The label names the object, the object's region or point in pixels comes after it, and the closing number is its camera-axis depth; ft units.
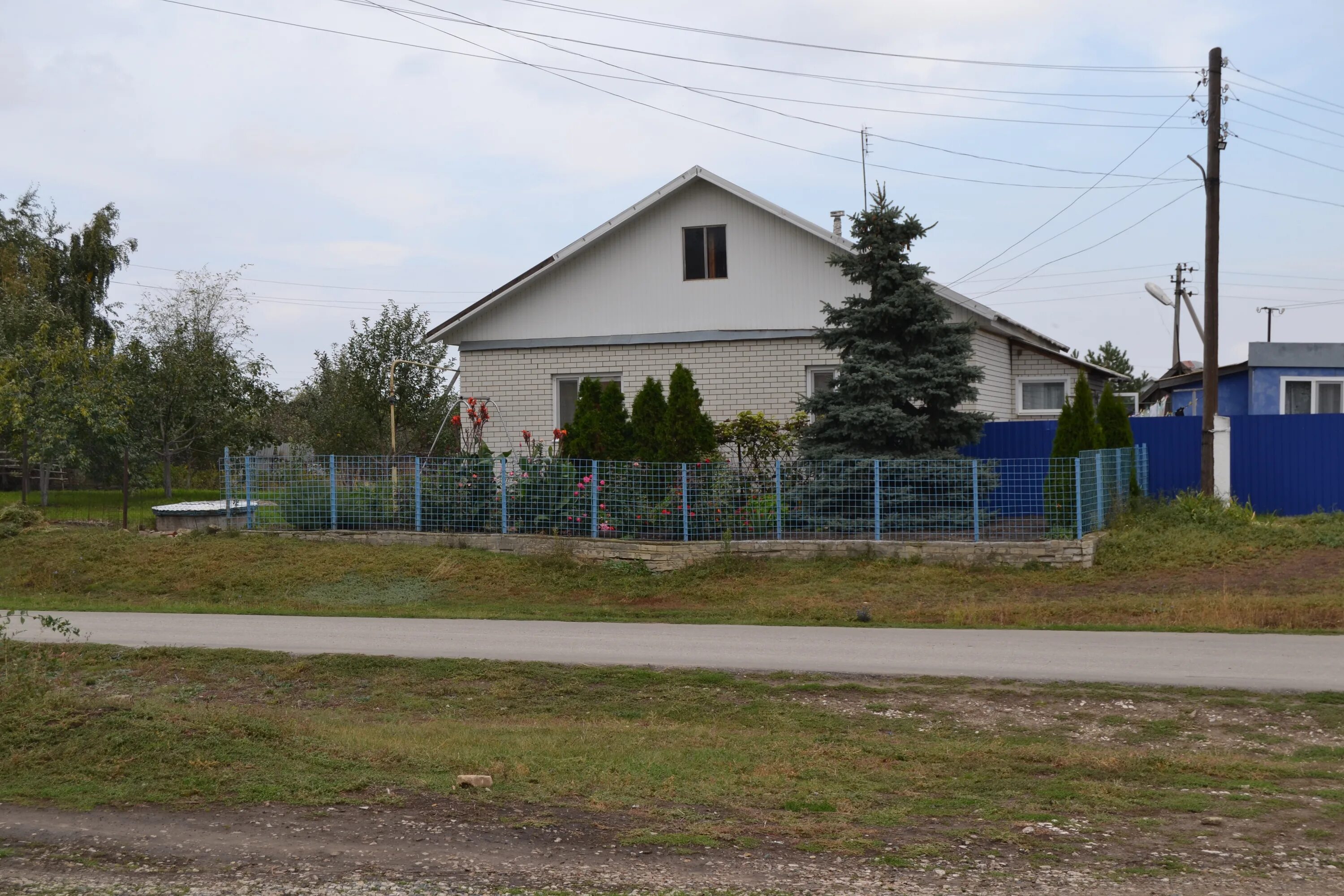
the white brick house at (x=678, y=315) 69.31
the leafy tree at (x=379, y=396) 109.29
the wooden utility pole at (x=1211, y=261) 64.34
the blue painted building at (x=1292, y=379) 72.18
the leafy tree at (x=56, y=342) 71.05
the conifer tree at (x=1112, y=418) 62.49
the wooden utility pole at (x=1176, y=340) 159.43
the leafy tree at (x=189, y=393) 82.79
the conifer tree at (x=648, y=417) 60.18
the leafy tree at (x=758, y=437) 64.28
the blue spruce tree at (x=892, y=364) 56.85
